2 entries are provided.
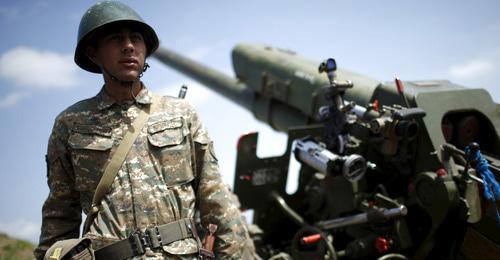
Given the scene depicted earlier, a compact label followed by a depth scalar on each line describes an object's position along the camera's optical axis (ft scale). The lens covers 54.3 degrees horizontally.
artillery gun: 13.20
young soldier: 8.04
